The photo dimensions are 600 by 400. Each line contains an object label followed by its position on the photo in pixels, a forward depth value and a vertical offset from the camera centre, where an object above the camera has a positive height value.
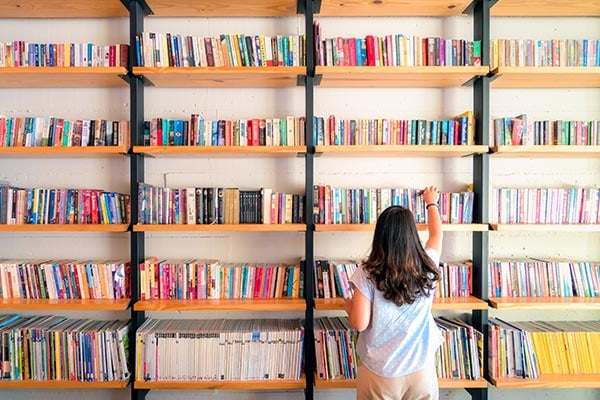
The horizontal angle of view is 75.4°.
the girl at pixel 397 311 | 1.48 -0.46
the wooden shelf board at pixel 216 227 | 1.93 -0.17
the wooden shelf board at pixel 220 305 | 1.93 -0.56
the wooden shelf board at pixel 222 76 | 1.93 +0.61
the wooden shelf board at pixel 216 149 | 1.93 +0.22
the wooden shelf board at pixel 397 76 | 1.92 +0.61
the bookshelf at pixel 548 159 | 2.19 +0.19
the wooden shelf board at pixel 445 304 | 1.92 -0.56
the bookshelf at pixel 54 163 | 2.23 +0.18
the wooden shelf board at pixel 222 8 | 2.07 +1.02
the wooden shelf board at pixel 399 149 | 1.92 +0.22
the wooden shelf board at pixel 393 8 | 2.06 +1.02
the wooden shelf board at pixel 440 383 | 1.95 -0.96
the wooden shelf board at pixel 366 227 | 1.94 -0.17
